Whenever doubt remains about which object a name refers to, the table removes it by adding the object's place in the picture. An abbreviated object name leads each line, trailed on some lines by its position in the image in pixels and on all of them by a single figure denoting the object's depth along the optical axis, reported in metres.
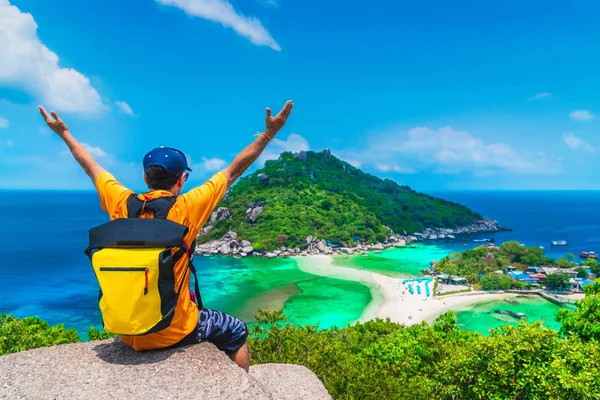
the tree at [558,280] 40.40
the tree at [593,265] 47.94
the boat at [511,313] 32.47
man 2.42
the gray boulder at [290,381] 4.92
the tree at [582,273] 46.00
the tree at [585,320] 10.50
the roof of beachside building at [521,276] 43.34
